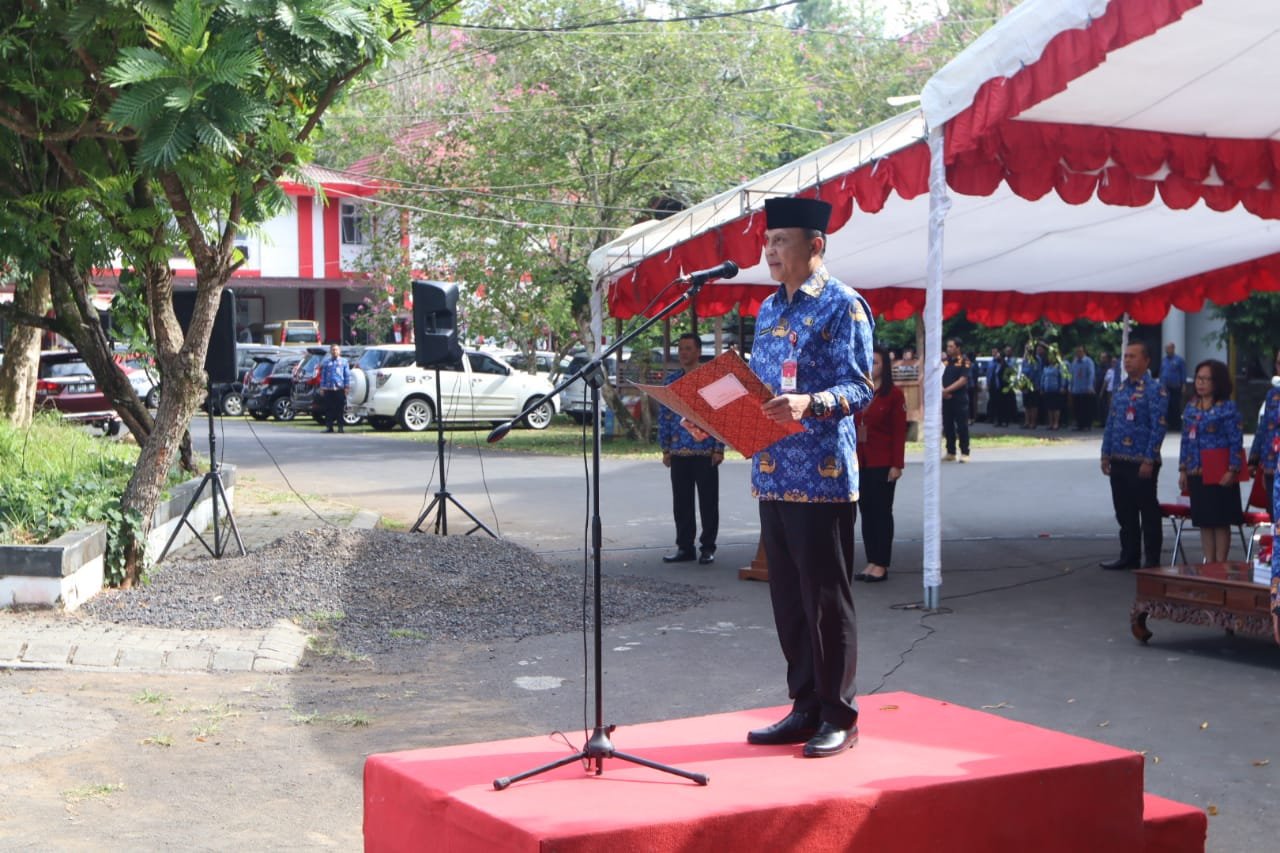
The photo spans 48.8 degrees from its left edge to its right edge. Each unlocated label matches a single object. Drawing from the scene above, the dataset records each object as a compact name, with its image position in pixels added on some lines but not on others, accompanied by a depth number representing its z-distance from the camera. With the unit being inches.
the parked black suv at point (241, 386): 1359.5
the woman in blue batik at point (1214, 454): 406.3
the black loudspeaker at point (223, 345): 505.0
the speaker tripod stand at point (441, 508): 497.0
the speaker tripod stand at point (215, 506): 451.5
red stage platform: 157.4
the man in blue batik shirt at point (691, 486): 486.0
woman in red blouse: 443.8
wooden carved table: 310.3
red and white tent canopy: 315.0
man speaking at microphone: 188.5
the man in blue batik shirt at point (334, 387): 1175.0
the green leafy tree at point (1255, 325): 1088.8
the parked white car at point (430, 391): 1170.6
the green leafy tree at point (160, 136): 335.3
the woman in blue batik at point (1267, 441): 378.4
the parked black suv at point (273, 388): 1327.5
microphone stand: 170.6
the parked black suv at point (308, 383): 1262.7
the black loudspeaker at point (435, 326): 520.7
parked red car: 1020.5
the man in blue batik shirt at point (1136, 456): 447.2
